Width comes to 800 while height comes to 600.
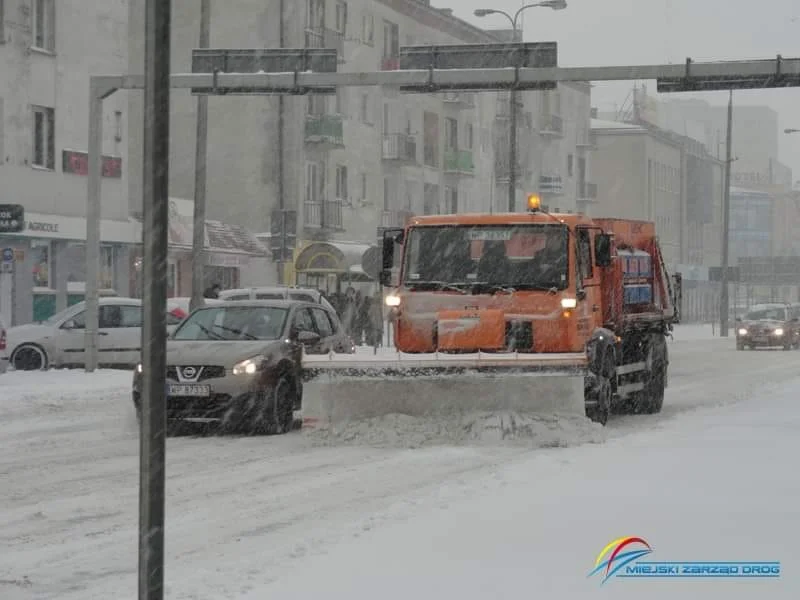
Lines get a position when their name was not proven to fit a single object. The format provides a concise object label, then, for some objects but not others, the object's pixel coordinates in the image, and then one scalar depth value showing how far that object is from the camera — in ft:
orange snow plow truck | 53.16
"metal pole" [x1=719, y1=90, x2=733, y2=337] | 220.84
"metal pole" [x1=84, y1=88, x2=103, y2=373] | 91.56
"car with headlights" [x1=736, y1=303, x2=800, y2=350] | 171.53
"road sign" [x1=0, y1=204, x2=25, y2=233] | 94.53
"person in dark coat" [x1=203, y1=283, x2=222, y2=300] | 118.46
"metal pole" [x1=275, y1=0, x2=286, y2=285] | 186.75
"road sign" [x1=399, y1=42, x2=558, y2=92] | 92.94
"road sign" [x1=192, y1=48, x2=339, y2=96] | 94.02
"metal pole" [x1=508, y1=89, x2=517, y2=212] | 138.41
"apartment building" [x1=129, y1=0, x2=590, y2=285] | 187.73
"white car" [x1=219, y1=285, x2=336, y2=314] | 107.55
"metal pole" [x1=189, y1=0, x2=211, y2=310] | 115.03
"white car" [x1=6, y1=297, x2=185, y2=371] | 100.37
